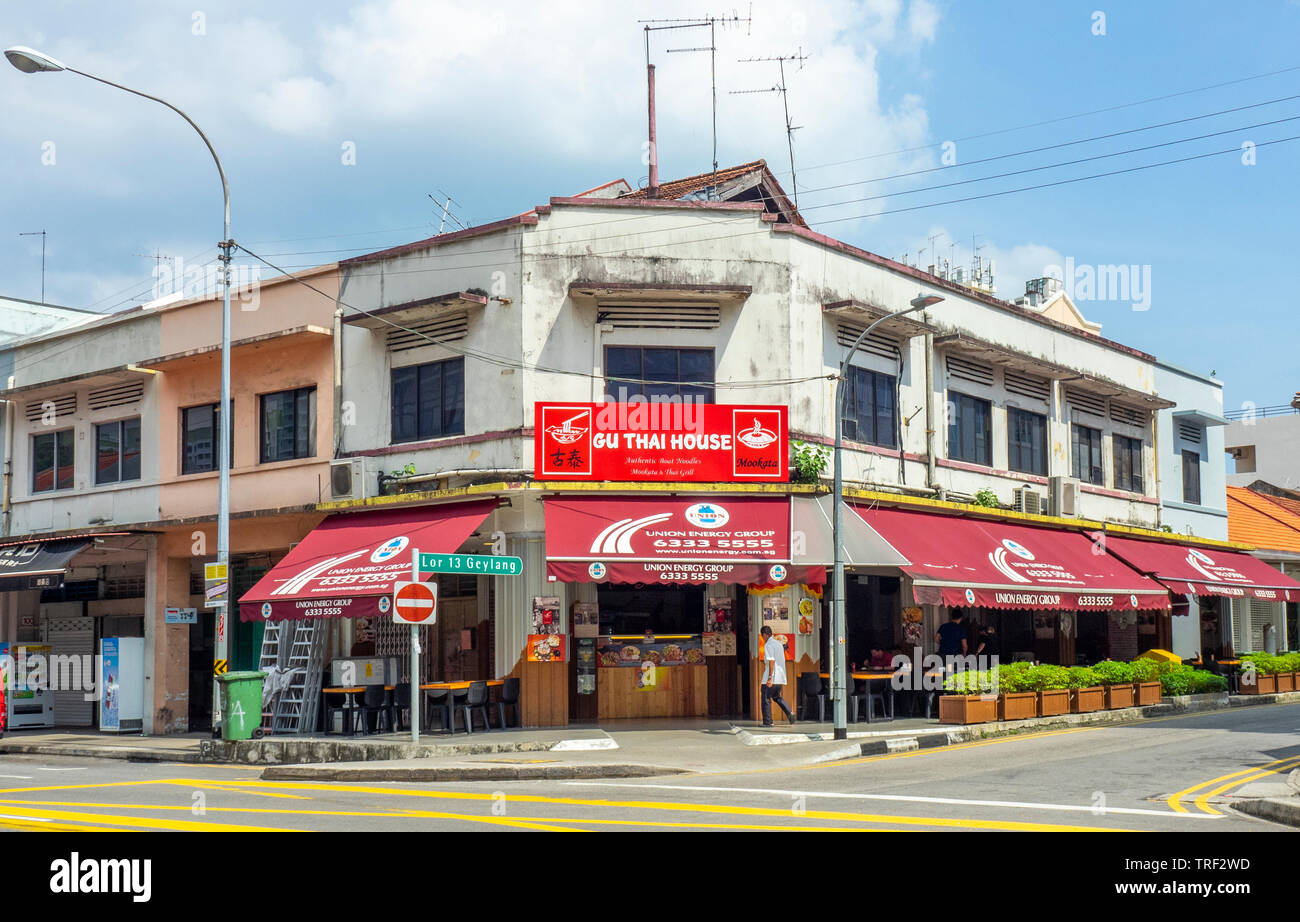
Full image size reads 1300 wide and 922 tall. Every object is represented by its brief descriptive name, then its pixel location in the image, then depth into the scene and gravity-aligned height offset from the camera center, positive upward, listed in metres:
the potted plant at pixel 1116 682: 25.22 -2.43
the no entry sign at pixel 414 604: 18.72 -0.53
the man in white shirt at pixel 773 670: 21.56 -1.79
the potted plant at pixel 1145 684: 25.81 -2.52
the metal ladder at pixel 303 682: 23.22 -2.09
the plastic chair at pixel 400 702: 22.89 -2.40
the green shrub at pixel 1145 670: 25.98 -2.26
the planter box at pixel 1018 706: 22.47 -2.57
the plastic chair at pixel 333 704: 22.72 -2.43
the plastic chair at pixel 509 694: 21.89 -2.18
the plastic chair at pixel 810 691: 22.25 -2.23
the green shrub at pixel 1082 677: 24.52 -2.25
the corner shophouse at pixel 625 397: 22.30 +2.89
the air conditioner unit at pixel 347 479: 23.66 +1.64
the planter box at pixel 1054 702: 23.39 -2.60
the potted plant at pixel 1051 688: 23.39 -2.35
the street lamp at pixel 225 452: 21.25 +1.99
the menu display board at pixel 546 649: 22.16 -1.43
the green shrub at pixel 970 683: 22.36 -2.14
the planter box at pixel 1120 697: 25.19 -2.71
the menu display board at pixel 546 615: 22.23 -0.85
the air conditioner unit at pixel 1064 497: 29.48 +1.44
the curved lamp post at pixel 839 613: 20.17 -0.80
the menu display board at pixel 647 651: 23.09 -1.56
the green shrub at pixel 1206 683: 28.00 -2.73
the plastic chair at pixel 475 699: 21.39 -2.20
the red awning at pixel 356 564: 21.00 +0.07
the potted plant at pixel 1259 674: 29.74 -2.71
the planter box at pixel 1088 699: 24.33 -2.67
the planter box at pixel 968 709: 22.00 -2.54
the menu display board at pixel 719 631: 23.47 -1.22
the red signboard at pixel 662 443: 22.09 +2.12
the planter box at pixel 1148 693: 25.82 -2.70
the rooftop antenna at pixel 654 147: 27.00 +9.00
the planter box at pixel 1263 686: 29.70 -2.97
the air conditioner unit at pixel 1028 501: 28.64 +1.32
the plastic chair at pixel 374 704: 22.20 -2.36
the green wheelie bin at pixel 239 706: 20.53 -2.19
